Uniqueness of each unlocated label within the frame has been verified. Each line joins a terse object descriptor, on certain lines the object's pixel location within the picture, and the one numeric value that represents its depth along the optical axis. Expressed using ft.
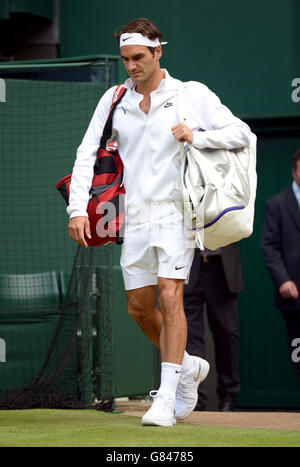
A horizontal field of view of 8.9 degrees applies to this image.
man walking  37.95
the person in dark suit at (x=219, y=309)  56.40
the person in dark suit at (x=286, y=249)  57.01
